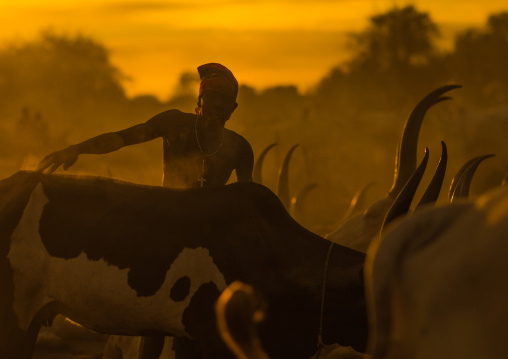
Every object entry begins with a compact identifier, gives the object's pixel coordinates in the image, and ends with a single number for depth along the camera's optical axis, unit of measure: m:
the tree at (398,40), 67.91
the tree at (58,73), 79.84
